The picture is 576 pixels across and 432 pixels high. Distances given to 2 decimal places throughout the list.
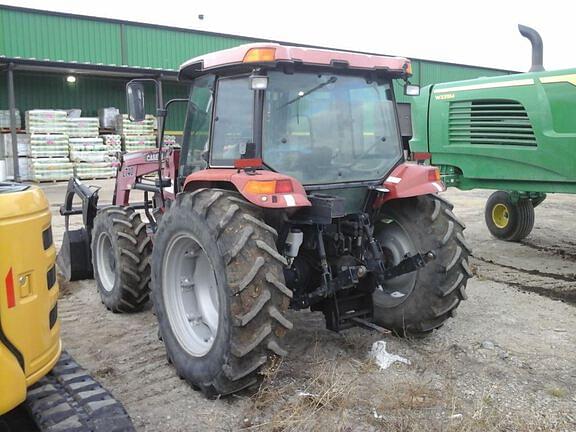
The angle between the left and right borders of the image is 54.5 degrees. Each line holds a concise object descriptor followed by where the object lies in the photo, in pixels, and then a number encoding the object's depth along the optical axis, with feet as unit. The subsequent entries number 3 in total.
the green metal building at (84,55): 54.95
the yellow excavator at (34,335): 7.01
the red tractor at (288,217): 10.77
